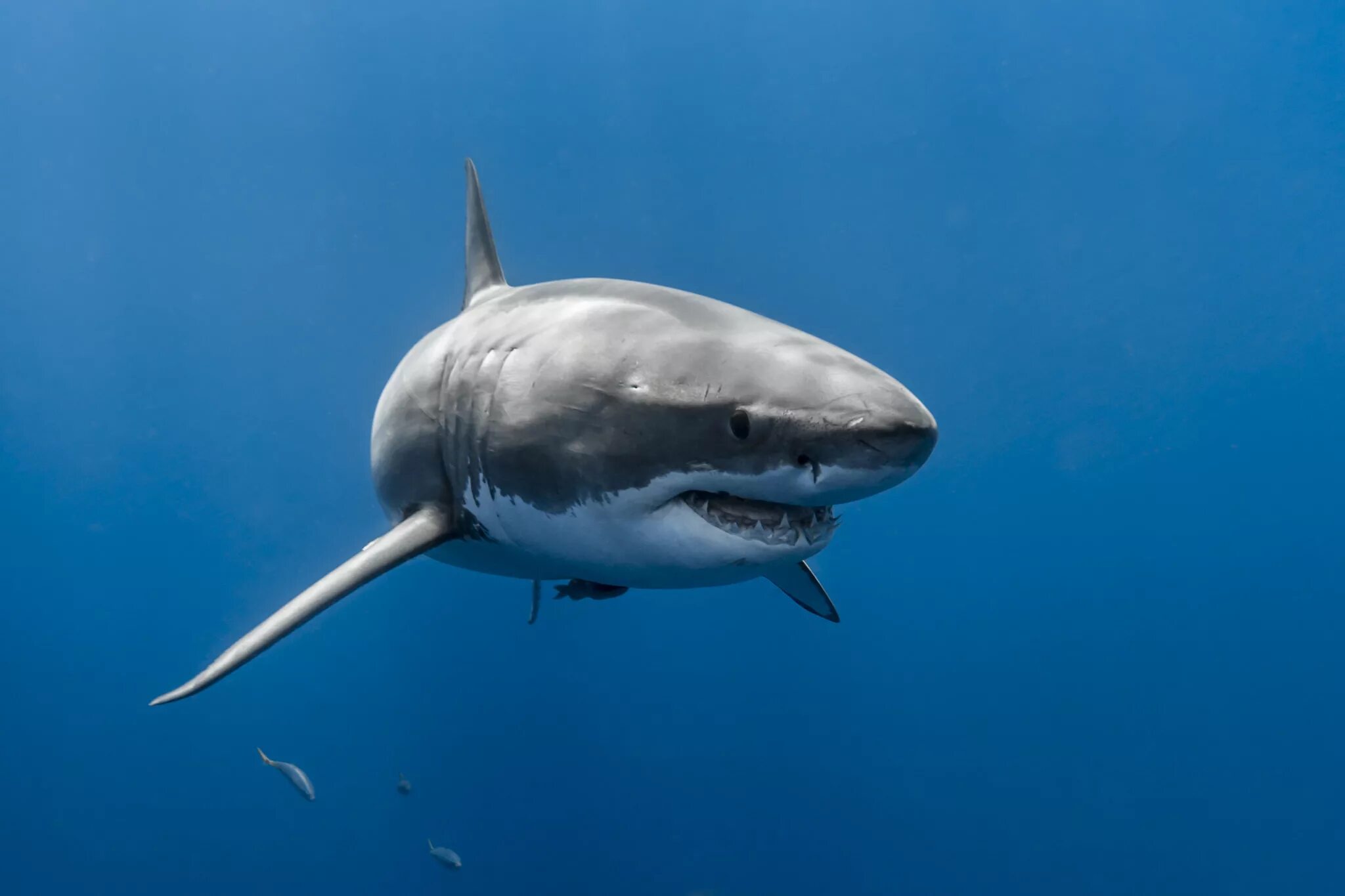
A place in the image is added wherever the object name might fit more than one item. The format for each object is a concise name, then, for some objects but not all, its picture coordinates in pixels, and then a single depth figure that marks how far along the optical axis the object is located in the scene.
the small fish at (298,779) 6.64
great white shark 1.76
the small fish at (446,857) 6.93
